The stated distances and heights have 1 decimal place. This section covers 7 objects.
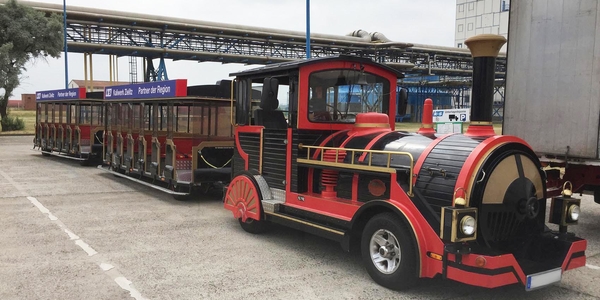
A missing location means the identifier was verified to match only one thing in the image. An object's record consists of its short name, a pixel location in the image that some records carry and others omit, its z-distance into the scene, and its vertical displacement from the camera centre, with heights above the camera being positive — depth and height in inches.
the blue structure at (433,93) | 1822.1 +112.1
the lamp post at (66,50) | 1034.3 +134.9
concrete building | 2014.0 +453.1
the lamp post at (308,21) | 505.7 +100.7
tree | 1013.2 +156.3
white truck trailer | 253.4 +21.3
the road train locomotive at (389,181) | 166.9 -25.3
